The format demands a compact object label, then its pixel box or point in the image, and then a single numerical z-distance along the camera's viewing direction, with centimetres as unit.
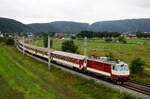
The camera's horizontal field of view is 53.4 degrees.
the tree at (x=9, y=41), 9619
